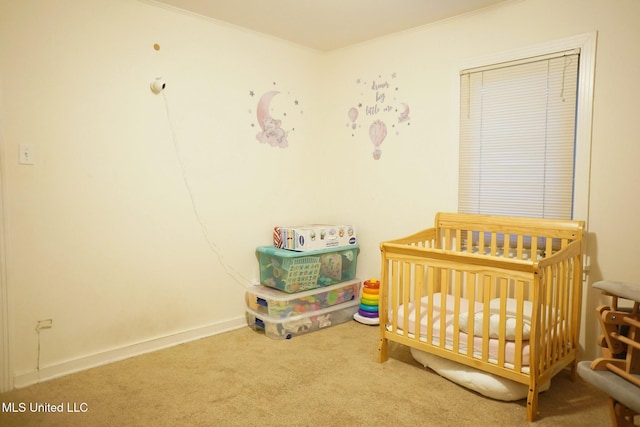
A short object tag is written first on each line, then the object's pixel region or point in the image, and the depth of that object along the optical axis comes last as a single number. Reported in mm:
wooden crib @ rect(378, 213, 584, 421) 2002
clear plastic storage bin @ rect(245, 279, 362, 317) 3008
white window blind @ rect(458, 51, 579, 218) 2467
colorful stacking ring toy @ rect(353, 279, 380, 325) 3230
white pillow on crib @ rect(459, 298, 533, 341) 2057
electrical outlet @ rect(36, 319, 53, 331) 2346
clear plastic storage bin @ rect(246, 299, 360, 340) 2971
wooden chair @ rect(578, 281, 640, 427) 1484
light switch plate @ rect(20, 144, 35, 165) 2246
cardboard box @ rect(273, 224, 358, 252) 3121
